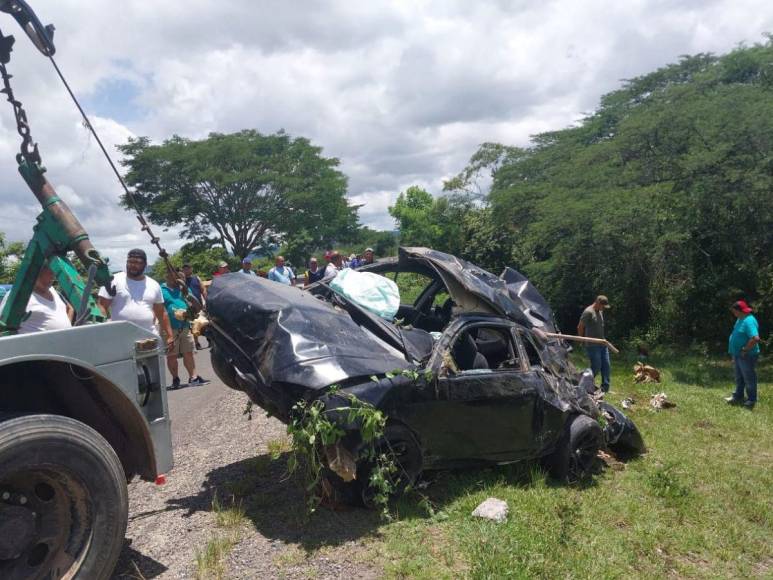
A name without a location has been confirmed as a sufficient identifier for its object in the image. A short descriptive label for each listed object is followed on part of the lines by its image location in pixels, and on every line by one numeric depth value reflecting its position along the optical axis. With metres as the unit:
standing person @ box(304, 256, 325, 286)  12.16
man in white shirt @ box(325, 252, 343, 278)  11.86
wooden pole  6.19
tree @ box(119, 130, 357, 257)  34.62
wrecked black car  4.55
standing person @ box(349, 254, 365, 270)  15.84
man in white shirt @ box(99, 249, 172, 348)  5.95
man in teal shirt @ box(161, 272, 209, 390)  8.73
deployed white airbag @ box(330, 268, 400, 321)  5.53
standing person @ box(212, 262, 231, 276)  11.51
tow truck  2.83
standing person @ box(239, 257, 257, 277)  11.62
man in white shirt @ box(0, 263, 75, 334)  3.92
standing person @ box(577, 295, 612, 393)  10.07
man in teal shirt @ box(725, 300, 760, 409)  9.61
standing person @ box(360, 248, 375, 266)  13.45
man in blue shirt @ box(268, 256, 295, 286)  11.40
